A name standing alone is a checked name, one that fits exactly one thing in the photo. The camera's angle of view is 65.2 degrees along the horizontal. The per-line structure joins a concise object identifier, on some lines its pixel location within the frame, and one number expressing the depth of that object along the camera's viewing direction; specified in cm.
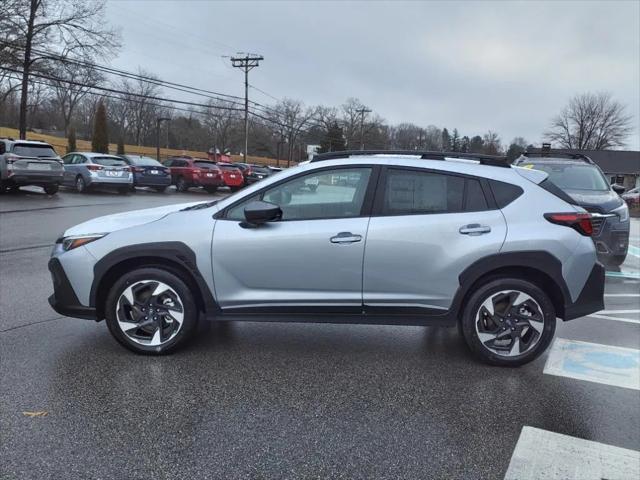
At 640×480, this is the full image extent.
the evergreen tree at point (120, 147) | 5181
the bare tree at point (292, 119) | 8306
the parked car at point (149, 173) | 2281
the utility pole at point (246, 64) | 4509
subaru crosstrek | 392
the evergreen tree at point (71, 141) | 4915
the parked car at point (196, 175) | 2523
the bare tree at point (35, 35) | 2788
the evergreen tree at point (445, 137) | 7150
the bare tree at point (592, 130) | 8006
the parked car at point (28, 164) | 1678
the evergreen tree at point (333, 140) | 8131
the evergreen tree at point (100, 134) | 4653
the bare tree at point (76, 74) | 3034
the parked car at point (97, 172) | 2012
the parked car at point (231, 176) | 2575
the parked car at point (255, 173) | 3021
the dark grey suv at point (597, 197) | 764
